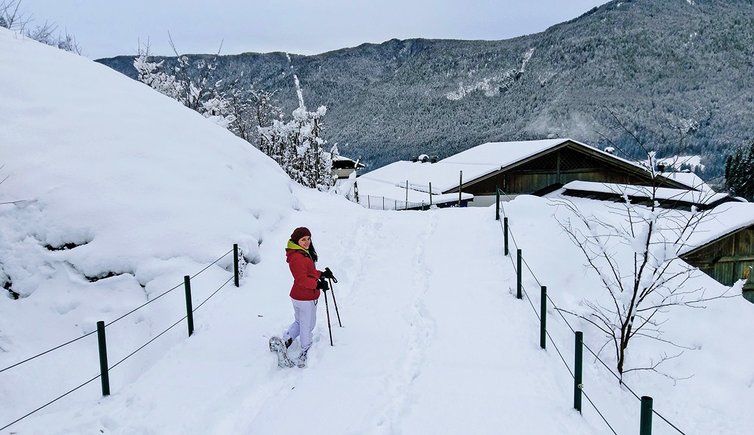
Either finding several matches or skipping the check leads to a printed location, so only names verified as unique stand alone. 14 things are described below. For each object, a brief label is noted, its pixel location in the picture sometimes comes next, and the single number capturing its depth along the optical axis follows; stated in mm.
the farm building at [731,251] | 17656
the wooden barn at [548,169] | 26781
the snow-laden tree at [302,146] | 32781
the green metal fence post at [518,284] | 9766
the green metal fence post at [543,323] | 7738
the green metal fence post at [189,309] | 7918
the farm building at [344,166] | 56891
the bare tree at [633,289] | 7926
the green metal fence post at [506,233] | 12000
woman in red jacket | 7062
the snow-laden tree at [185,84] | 31609
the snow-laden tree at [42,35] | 20156
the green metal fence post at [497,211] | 15045
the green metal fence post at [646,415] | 4559
